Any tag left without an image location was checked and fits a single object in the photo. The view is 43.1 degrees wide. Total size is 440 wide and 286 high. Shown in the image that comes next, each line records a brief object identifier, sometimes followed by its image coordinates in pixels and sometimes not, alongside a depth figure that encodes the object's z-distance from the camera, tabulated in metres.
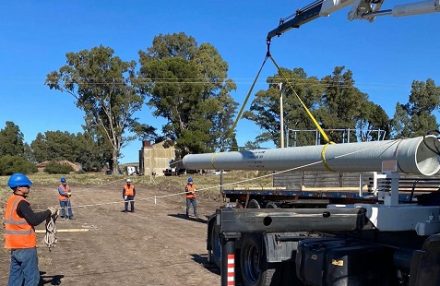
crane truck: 5.09
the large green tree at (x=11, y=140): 104.00
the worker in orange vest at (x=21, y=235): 7.28
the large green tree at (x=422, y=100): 57.62
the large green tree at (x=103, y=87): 68.56
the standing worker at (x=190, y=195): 23.02
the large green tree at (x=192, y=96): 65.00
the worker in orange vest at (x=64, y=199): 21.36
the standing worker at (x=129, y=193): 25.27
